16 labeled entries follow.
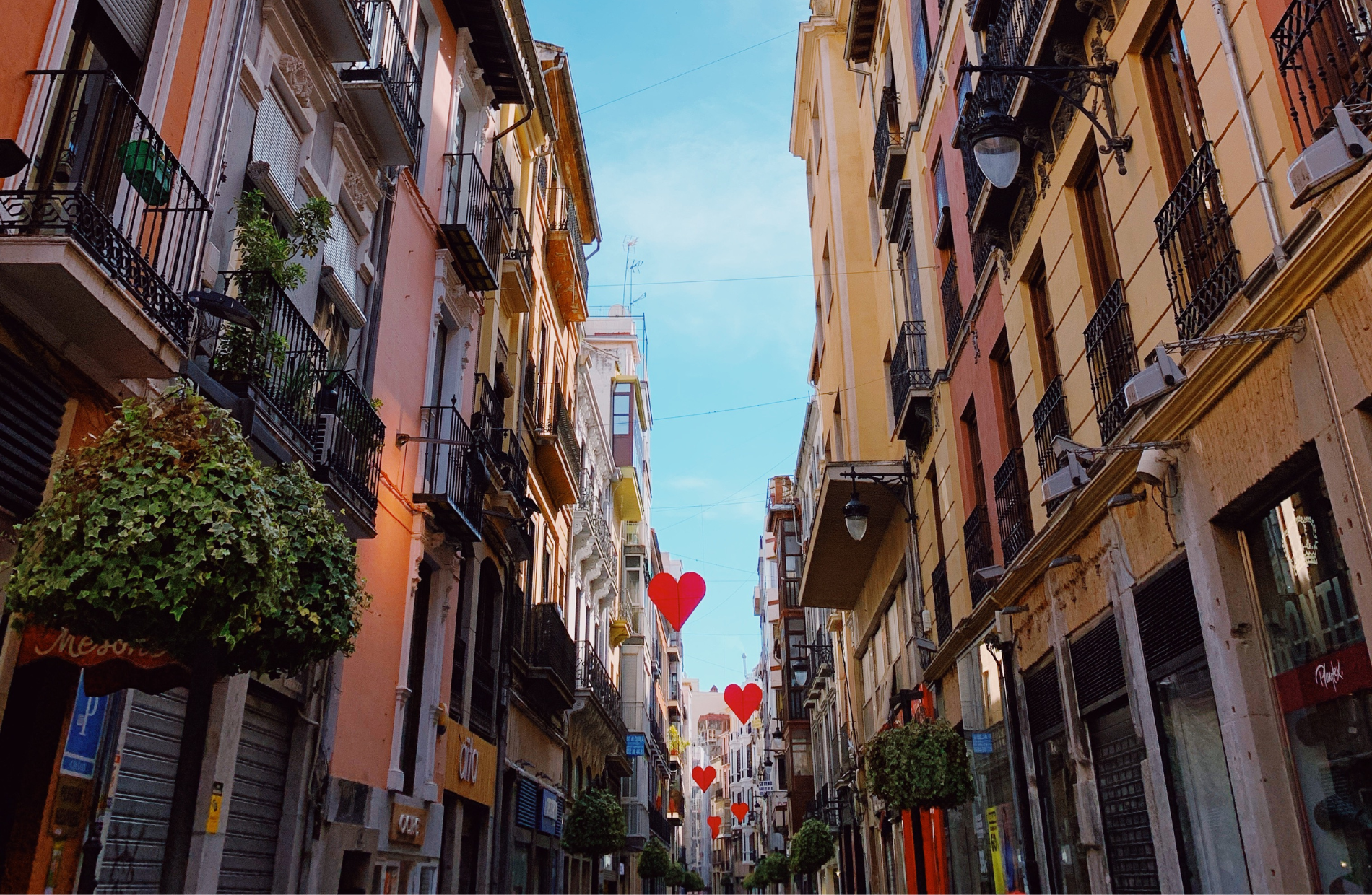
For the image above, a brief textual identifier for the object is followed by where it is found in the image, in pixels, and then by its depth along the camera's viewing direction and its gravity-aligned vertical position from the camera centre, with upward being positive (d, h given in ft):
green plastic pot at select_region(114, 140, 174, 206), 20.94 +13.52
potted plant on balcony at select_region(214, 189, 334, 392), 25.22 +14.25
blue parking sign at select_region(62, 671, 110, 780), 19.72 +2.47
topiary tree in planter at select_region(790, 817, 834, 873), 94.68 +1.35
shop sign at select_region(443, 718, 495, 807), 46.16 +4.48
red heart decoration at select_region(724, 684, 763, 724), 73.00 +11.12
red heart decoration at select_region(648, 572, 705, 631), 50.83 +12.75
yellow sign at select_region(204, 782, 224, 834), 24.75 +1.41
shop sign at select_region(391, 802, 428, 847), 38.37 +1.55
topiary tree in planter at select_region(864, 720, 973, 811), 37.96 +3.23
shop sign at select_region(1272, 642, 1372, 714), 17.57 +3.03
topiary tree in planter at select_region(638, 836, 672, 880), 113.09 +0.12
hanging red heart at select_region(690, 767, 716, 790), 120.36 +9.67
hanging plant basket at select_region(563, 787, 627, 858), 70.69 +2.40
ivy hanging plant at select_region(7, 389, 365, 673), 13.65 +4.11
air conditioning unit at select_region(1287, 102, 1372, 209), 15.16 +9.72
